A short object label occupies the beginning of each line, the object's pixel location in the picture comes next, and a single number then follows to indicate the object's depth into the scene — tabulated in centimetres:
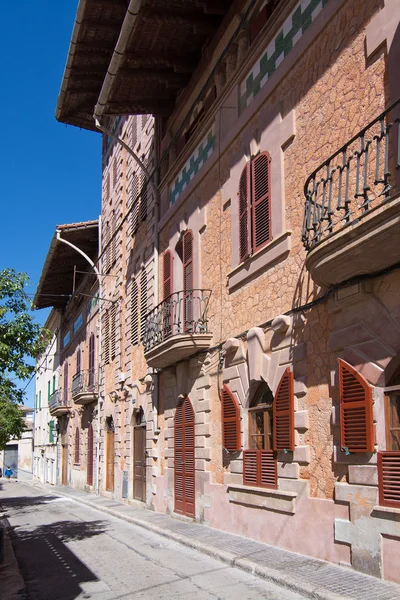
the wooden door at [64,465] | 3609
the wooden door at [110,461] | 2347
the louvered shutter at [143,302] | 1894
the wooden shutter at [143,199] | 1970
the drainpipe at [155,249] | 1730
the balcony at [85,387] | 2634
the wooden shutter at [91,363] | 2704
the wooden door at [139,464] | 1889
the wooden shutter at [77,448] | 3166
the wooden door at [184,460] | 1445
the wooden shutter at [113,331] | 2320
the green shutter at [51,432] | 4103
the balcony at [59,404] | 3488
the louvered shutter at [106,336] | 2458
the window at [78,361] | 3262
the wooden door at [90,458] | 2803
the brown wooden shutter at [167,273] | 1656
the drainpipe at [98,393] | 2484
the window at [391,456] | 757
